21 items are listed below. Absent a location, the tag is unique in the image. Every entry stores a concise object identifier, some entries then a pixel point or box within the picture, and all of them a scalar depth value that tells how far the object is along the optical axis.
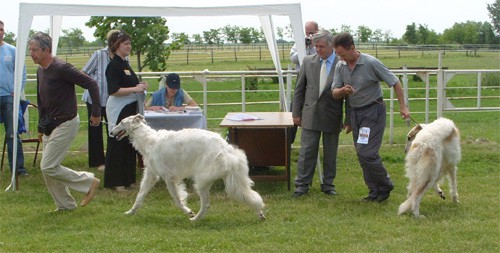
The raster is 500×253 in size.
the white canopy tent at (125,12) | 8.05
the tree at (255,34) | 49.34
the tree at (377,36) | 63.33
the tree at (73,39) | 42.19
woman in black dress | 8.11
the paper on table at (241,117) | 8.78
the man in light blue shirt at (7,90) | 9.35
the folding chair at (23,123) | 9.54
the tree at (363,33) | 60.12
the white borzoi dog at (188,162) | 6.73
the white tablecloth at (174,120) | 8.59
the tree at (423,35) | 63.16
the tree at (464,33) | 58.88
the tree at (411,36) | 62.43
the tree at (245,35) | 50.09
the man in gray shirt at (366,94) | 7.26
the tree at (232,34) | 46.94
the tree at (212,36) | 42.03
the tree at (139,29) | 14.86
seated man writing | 8.93
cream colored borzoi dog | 6.86
